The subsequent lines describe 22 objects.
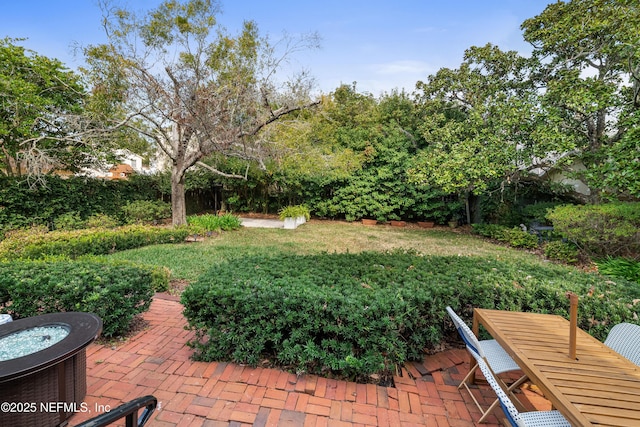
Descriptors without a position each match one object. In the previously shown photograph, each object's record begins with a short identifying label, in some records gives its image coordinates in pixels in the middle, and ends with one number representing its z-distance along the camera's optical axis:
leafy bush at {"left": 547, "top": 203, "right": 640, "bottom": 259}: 5.58
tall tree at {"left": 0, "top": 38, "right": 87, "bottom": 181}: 7.90
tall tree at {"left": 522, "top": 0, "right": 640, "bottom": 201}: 5.57
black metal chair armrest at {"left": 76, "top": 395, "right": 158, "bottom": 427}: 0.93
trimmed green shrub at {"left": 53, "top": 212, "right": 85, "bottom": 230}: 8.74
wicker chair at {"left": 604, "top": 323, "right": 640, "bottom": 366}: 1.92
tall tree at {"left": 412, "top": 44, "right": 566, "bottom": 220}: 7.23
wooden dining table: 1.28
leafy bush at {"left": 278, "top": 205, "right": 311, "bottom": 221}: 11.38
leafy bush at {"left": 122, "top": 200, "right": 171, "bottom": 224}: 10.66
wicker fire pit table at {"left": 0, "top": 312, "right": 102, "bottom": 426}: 1.58
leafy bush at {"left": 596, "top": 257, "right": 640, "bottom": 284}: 5.09
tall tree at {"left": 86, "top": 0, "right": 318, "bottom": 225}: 8.04
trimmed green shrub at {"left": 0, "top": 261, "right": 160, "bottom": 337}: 2.66
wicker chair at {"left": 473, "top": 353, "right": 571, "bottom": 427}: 1.39
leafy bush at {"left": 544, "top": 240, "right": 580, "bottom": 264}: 6.61
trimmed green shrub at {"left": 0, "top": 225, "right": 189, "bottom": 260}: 5.15
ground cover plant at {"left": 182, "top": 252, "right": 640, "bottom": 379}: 2.27
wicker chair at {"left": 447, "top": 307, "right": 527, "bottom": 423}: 1.88
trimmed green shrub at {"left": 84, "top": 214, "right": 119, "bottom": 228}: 9.04
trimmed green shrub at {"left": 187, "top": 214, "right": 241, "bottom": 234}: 9.28
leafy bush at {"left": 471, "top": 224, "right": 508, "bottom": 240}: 9.05
